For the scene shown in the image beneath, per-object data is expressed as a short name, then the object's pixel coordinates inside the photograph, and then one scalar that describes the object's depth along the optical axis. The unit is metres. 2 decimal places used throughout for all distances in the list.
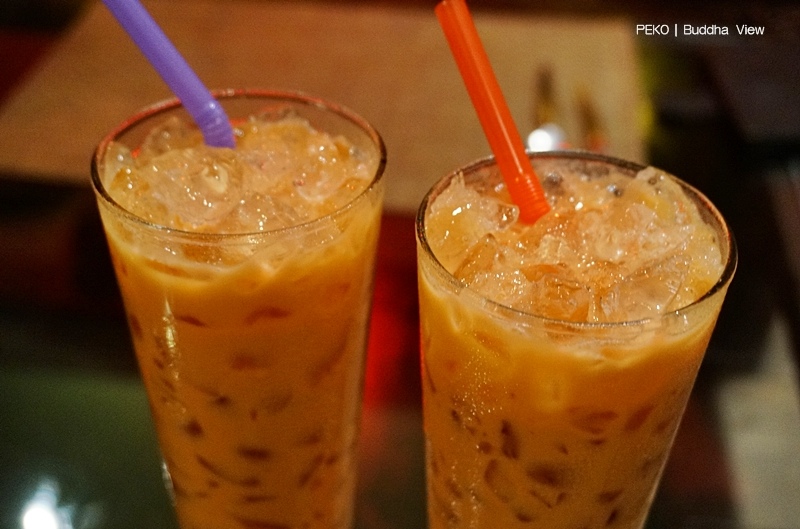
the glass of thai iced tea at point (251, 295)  0.38
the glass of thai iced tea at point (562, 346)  0.35
